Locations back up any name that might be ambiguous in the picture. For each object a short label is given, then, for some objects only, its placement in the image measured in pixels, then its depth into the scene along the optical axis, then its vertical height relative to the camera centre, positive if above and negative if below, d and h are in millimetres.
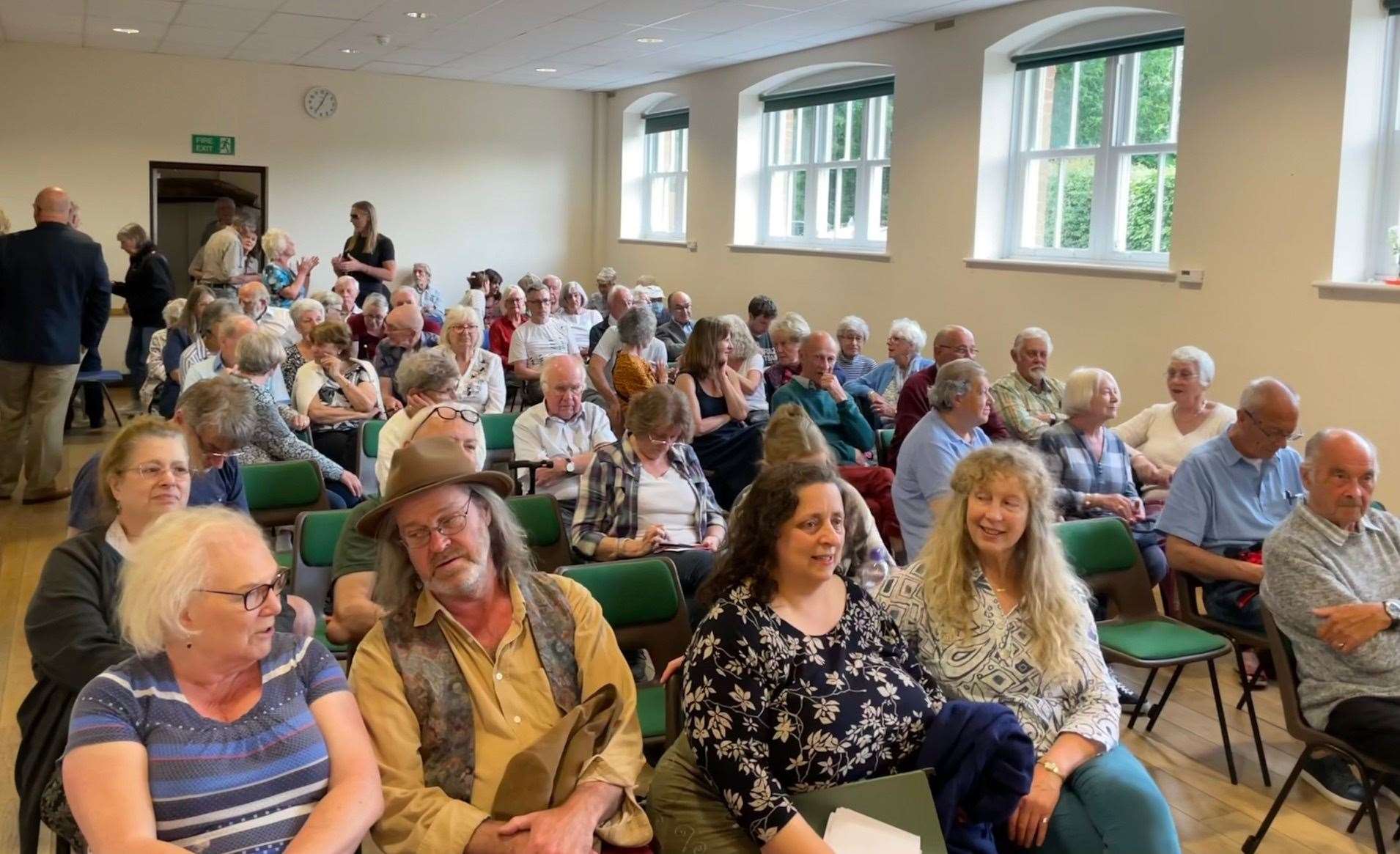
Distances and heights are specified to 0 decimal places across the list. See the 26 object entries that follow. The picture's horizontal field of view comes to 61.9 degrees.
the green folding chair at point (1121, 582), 3539 -870
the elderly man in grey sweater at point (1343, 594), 2951 -742
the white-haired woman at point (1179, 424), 5098 -520
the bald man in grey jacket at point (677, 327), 8538 -295
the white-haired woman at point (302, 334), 6027 -324
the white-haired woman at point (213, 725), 1739 -706
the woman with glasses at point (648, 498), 3795 -697
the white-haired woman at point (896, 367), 6910 -416
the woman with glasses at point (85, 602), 2332 -687
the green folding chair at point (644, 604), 3072 -837
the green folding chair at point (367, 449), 4992 -727
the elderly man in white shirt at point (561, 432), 4605 -596
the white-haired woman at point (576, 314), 9219 -237
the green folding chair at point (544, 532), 3852 -814
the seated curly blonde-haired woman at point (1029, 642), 2369 -752
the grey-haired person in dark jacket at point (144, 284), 10016 -116
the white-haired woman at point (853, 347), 7375 -324
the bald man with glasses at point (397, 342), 6402 -346
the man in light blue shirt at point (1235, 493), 3914 -630
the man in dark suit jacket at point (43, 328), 6738 -355
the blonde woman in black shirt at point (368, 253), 9680 +210
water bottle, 3094 -744
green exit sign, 11883 +1300
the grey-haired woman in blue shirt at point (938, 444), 4125 -520
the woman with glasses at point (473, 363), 6105 -428
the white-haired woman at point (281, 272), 9039 +26
